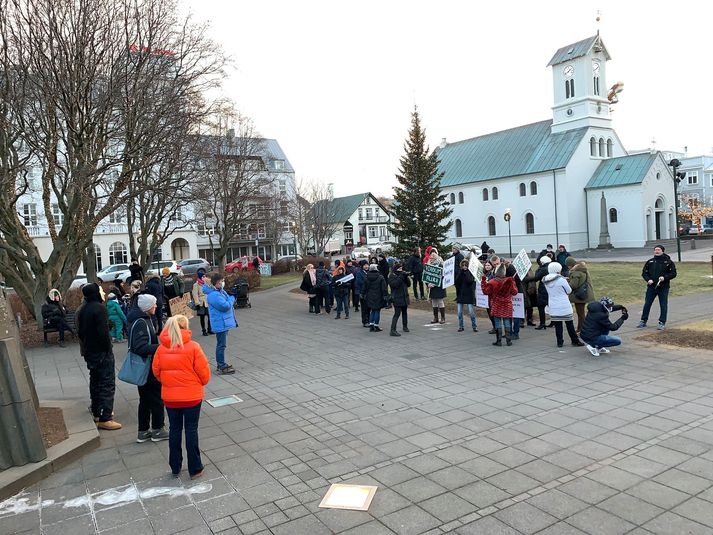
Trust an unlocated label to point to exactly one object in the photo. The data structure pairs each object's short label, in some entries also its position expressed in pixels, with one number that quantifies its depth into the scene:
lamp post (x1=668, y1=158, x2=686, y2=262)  30.73
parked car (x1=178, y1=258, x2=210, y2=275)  45.81
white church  55.31
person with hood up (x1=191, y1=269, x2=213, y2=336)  15.60
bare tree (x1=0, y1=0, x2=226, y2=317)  14.10
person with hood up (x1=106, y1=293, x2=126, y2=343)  14.49
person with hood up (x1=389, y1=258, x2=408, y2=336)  13.68
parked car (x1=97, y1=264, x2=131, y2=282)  39.00
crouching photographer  10.22
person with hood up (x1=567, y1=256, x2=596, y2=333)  11.85
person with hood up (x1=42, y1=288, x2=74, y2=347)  14.93
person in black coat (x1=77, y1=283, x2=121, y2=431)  7.33
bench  15.11
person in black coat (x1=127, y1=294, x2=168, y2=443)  6.58
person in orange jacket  5.50
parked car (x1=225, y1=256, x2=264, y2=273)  40.91
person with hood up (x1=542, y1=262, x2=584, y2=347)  11.16
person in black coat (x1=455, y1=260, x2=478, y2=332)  13.76
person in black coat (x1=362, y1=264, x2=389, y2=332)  14.51
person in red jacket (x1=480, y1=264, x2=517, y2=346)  11.74
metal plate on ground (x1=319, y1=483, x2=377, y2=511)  4.87
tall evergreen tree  28.06
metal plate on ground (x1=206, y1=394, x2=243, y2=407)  8.34
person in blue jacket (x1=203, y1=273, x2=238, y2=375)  10.33
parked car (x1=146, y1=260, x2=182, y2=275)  42.25
